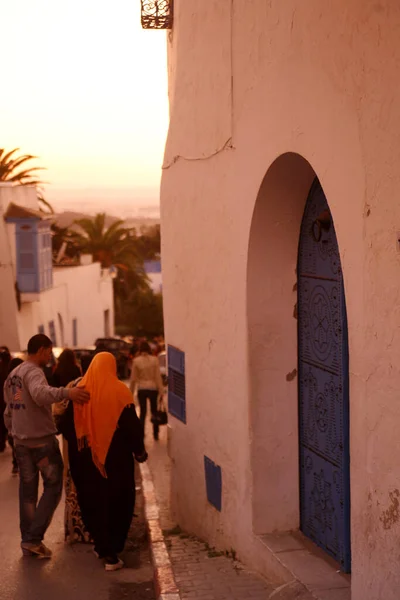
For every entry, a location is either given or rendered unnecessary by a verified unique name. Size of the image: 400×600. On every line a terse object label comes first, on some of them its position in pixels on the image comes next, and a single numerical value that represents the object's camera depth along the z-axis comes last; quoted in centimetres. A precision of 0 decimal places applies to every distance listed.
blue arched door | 594
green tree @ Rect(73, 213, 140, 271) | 5347
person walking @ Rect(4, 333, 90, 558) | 745
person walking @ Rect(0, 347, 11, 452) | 1295
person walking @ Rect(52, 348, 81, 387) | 920
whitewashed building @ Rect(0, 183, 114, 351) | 3256
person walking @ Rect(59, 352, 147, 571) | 728
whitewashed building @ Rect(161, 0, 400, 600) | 463
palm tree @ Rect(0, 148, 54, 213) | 4147
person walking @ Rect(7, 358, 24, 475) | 1083
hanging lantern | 952
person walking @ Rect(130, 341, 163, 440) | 1374
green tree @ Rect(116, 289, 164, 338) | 6525
